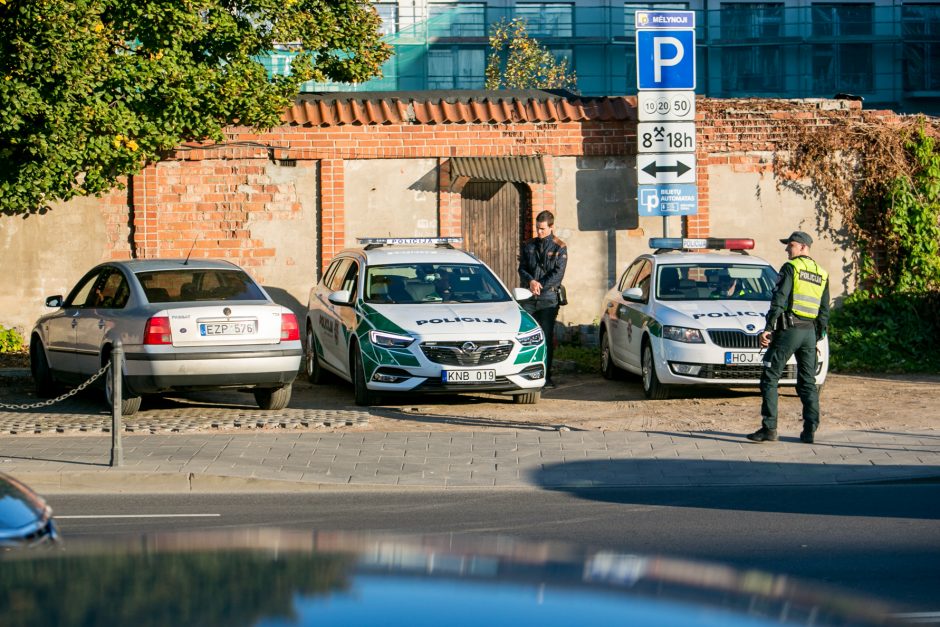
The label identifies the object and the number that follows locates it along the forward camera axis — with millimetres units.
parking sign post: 18547
